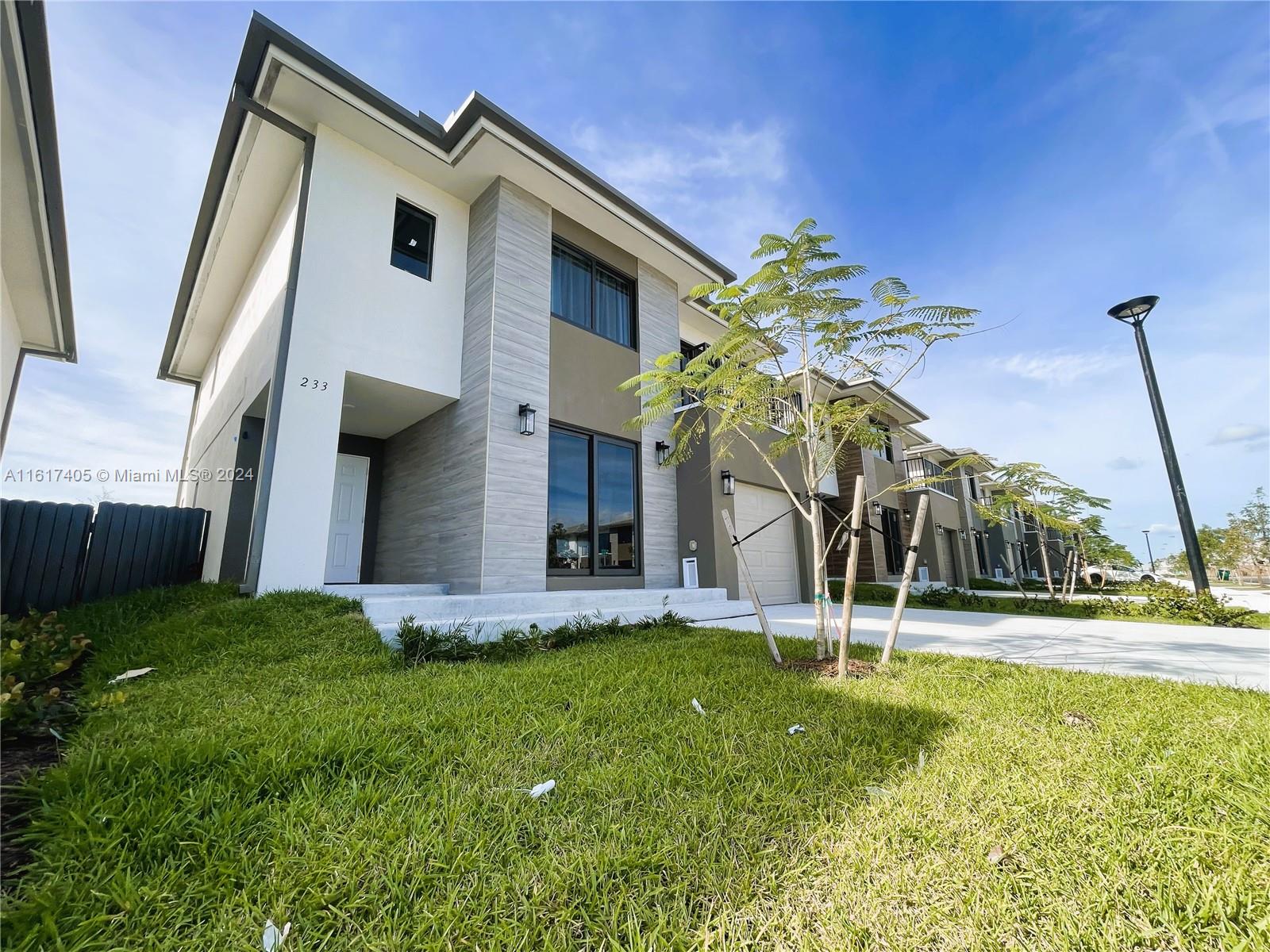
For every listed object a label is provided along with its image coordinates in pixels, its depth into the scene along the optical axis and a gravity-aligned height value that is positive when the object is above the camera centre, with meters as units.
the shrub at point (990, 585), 17.84 -0.57
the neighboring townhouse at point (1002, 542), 24.56 +1.39
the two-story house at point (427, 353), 5.63 +3.01
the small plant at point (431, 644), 4.15 -0.54
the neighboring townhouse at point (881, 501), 14.43 +2.19
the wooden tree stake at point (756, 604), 4.05 -0.25
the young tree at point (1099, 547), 14.41 +0.89
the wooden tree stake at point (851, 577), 3.56 -0.03
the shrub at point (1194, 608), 7.16 -0.65
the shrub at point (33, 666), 2.24 -0.45
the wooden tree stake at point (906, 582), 3.75 -0.08
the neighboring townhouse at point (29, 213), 3.32 +3.67
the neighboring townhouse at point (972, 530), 21.06 +1.77
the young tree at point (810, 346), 3.84 +1.88
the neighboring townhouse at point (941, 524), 17.09 +1.67
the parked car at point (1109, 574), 18.12 -0.30
